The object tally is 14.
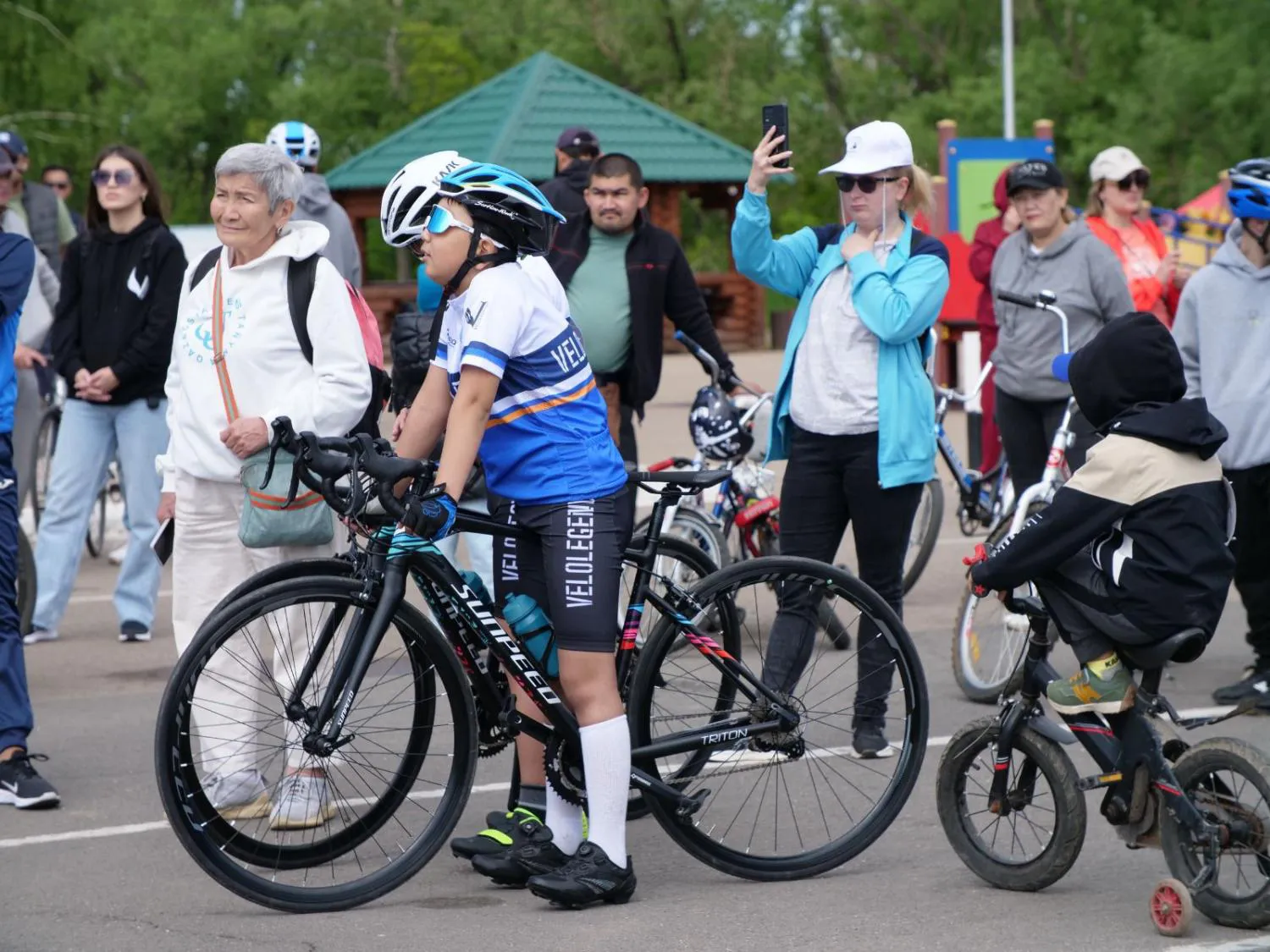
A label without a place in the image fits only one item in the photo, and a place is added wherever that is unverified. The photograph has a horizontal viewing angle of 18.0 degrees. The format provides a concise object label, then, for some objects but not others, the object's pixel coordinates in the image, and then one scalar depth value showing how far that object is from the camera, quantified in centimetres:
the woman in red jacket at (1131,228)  1956
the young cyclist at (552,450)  1013
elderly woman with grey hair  1172
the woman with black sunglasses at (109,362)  1748
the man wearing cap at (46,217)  2602
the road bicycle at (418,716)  994
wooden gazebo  6066
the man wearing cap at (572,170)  1849
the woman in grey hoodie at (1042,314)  1636
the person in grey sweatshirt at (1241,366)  1477
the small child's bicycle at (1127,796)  952
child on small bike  979
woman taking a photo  1273
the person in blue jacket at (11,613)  1259
